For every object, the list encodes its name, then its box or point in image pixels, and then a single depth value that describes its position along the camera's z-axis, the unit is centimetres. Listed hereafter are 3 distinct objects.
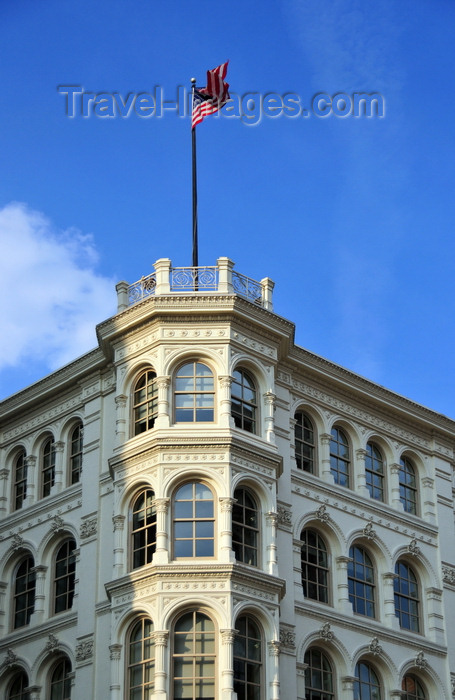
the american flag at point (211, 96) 4366
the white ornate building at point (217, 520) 3638
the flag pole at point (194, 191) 4272
